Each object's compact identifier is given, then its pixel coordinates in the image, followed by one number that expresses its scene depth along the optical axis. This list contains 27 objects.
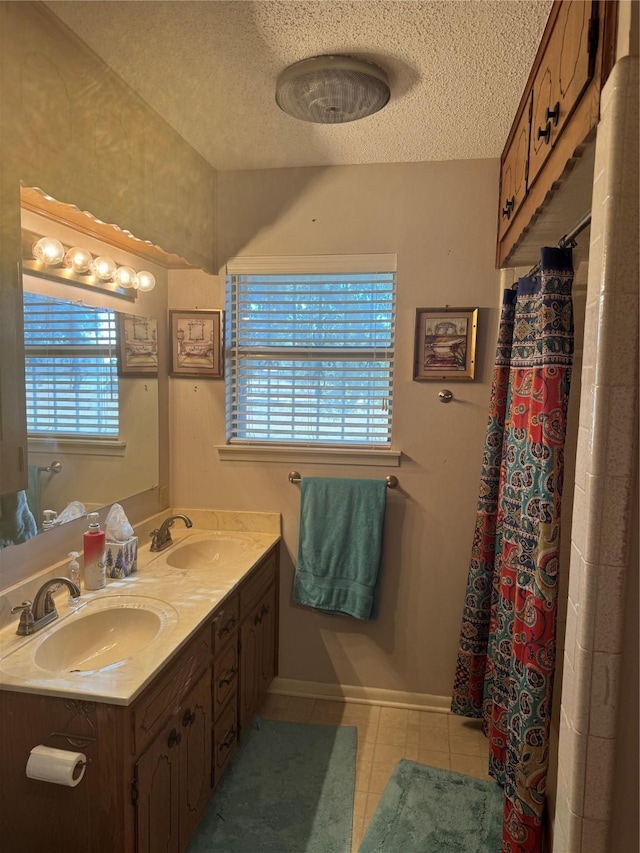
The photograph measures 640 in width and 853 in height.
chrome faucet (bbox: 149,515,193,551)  2.29
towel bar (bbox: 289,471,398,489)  2.44
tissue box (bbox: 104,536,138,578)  1.96
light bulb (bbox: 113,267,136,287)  2.10
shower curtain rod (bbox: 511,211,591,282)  1.39
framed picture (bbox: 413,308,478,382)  2.33
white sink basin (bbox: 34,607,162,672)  1.56
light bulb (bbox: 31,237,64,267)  1.67
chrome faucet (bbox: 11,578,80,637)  1.51
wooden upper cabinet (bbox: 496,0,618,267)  1.04
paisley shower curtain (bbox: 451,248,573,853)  1.51
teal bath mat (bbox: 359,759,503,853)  1.79
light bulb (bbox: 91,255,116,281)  1.95
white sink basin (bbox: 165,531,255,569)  2.36
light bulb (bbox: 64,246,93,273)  1.83
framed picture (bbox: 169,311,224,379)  2.53
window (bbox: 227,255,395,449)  2.46
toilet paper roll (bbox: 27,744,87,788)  1.22
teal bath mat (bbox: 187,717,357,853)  1.79
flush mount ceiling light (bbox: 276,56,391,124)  1.61
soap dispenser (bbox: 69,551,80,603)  1.80
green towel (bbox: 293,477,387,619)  2.42
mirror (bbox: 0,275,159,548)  1.69
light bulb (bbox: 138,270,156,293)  2.21
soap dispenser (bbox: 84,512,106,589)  1.83
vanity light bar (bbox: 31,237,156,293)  1.69
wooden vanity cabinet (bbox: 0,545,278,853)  1.28
